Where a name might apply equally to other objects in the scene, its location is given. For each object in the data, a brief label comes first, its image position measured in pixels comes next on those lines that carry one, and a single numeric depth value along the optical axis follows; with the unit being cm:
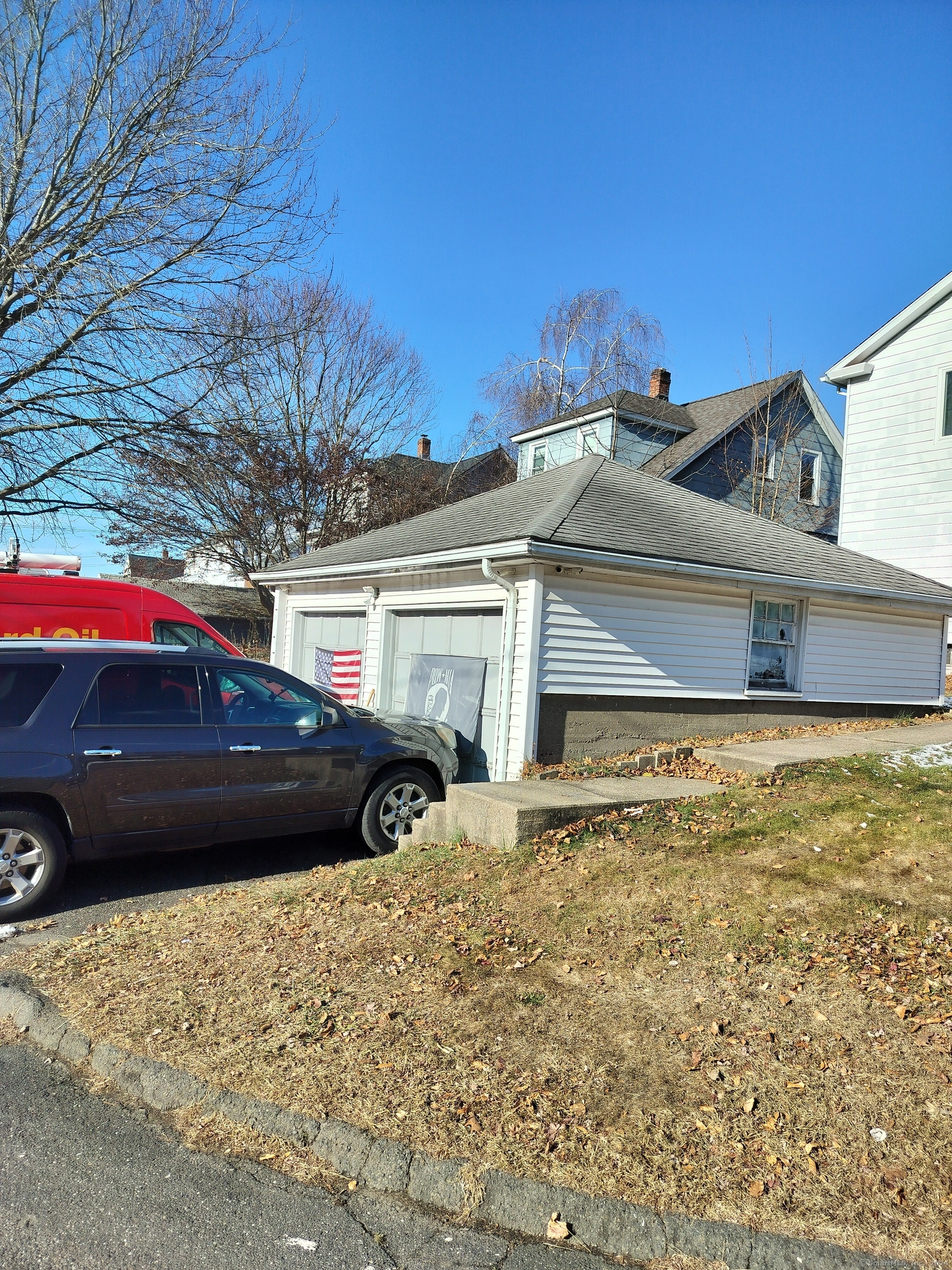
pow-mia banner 1015
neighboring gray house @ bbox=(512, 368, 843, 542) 2422
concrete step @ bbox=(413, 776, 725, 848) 629
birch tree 3055
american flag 1334
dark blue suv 584
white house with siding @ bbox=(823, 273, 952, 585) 1609
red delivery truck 984
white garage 931
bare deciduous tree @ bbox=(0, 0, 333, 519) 1030
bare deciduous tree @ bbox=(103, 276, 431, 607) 2566
